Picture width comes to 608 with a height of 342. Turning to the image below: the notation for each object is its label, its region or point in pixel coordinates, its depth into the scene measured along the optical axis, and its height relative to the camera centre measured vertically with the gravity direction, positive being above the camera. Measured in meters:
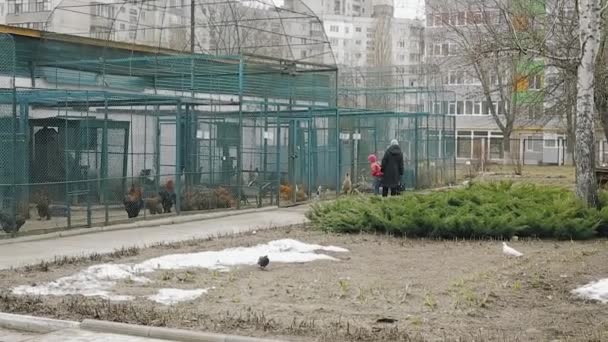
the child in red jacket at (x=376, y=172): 26.36 -0.44
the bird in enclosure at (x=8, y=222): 15.99 -1.28
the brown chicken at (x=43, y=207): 18.02 -1.11
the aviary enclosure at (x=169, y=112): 19.31 +1.29
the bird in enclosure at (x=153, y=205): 20.41 -1.19
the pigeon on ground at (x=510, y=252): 14.05 -1.54
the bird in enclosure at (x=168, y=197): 20.92 -1.02
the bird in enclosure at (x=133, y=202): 19.53 -1.07
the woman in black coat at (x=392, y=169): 23.56 -0.30
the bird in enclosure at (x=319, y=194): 27.25 -1.20
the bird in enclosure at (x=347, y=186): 28.19 -0.95
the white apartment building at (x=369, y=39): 71.69 +12.76
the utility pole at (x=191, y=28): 27.45 +4.21
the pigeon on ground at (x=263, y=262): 12.45 -1.55
